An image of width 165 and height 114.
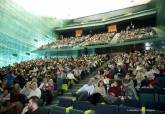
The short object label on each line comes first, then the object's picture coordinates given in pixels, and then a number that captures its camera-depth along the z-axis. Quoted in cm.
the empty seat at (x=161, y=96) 310
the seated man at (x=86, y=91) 358
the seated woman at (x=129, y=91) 353
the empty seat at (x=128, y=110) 233
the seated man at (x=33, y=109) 253
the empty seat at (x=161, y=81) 392
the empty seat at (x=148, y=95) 320
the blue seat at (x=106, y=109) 246
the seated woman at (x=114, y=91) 343
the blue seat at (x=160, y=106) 250
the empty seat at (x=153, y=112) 222
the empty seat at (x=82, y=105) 281
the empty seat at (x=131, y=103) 268
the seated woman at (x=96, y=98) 316
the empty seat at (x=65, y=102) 324
